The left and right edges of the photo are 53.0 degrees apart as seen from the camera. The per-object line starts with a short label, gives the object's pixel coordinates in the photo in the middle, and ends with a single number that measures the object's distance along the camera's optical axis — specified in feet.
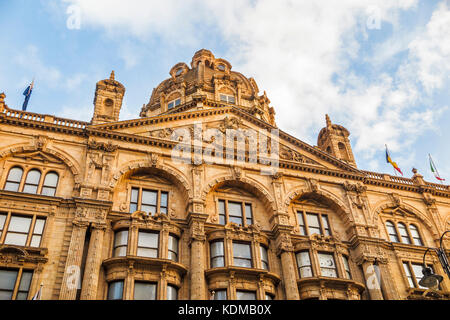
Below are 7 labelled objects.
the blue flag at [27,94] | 117.80
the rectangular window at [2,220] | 78.25
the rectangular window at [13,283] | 71.31
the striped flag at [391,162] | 128.47
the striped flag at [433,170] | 127.85
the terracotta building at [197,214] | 78.28
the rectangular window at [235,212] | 96.27
